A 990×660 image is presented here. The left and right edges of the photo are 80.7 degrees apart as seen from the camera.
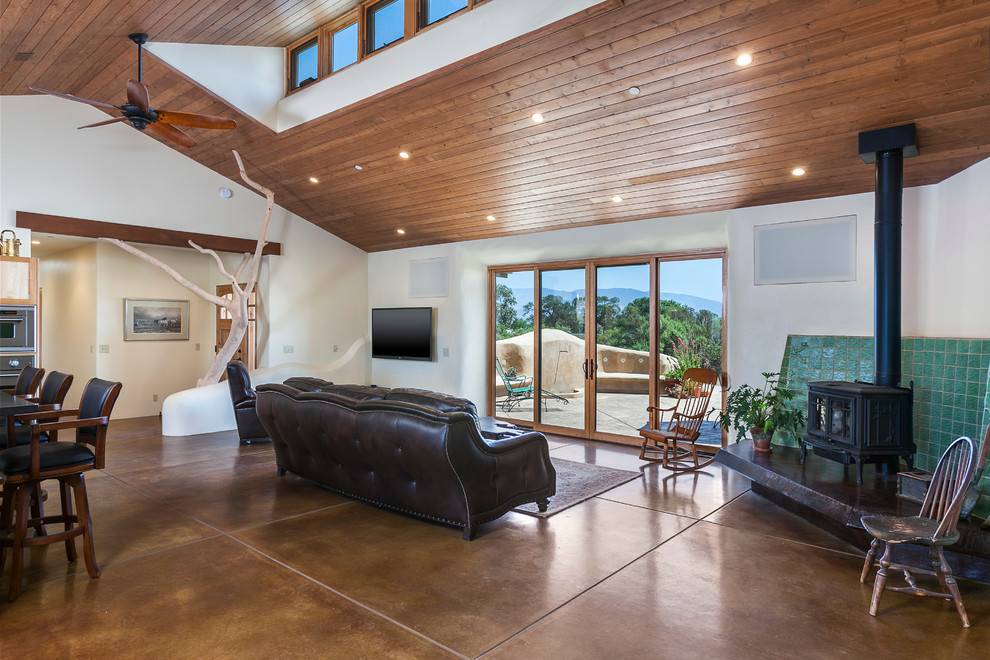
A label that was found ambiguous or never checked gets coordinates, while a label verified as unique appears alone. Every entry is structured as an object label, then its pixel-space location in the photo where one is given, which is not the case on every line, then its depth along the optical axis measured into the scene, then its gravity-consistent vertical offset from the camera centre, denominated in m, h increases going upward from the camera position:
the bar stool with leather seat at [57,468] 2.87 -0.72
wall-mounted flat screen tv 8.87 -0.10
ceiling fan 4.40 +1.68
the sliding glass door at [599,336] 6.79 -0.12
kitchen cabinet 6.05 +0.48
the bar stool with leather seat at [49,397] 3.71 -0.48
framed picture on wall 8.69 +0.11
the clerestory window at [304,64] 6.36 +2.91
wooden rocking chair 5.79 -1.08
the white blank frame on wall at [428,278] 8.75 +0.75
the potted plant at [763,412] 5.11 -0.78
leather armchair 6.84 -0.92
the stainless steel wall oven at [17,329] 6.07 -0.03
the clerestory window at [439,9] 4.96 +2.77
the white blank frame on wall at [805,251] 5.43 +0.73
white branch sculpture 7.77 +0.29
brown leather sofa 3.59 -0.86
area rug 4.50 -1.39
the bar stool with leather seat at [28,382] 4.62 -0.45
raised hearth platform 3.23 -1.12
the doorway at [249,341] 8.59 -0.22
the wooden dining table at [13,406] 2.92 -0.42
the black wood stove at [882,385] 4.12 -0.44
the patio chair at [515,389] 8.27 -0.90
